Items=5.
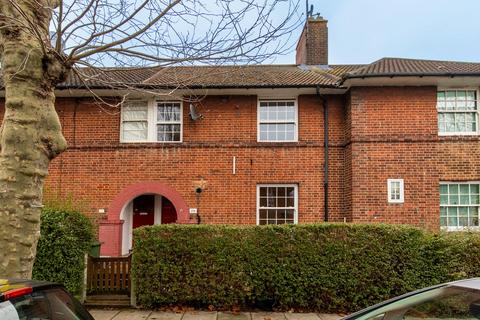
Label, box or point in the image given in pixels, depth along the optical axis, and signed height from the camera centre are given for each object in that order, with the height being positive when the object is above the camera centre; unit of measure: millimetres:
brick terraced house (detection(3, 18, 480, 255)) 11055 +1070
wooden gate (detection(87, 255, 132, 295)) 8375 -1832
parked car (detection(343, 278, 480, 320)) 2636 -795
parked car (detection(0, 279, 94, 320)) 2318 -713
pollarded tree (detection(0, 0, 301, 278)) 4699 +1102
